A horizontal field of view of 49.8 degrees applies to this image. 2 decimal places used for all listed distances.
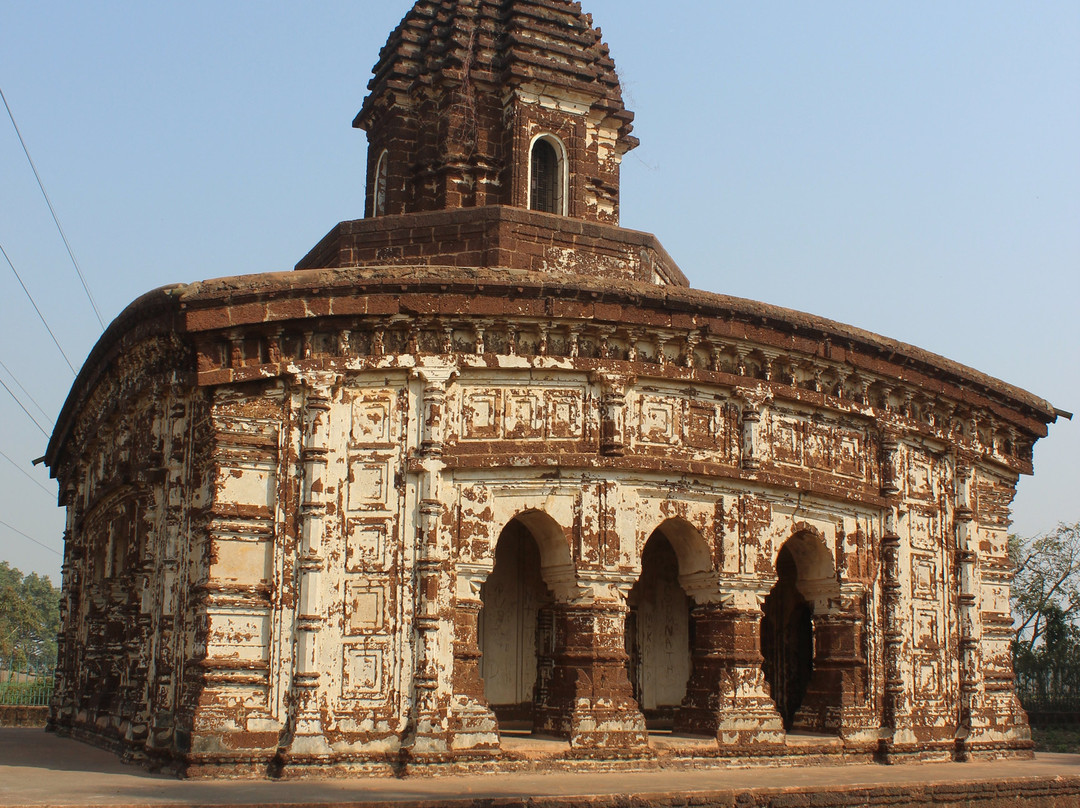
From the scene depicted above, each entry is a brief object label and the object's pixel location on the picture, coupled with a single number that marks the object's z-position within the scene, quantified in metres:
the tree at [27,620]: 45.81
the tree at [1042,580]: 29.44
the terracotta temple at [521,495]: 10.44
